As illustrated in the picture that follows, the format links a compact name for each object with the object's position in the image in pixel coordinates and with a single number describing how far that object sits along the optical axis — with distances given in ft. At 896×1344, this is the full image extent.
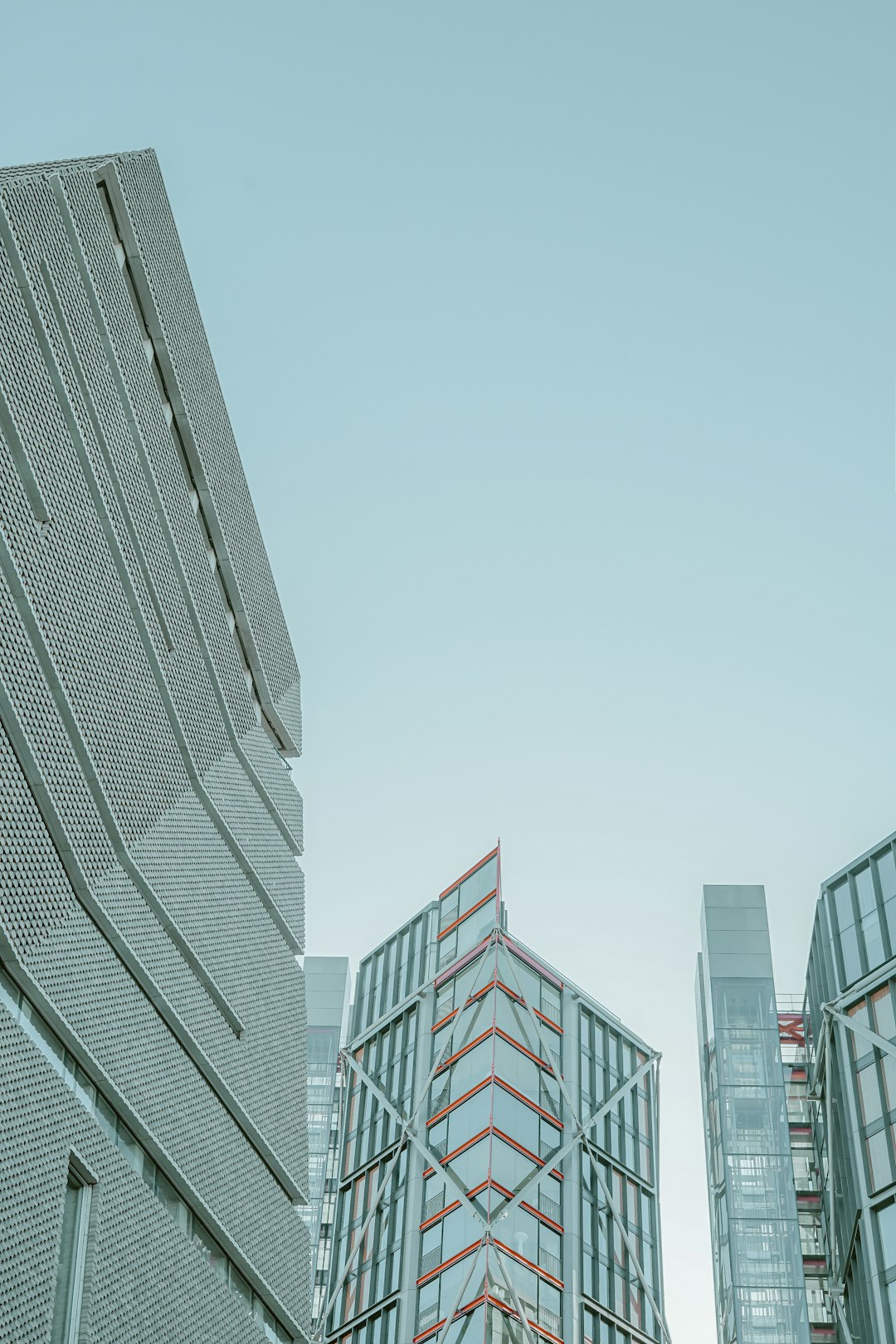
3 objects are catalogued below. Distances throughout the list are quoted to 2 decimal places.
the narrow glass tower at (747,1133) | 218.38
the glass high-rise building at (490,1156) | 191.21
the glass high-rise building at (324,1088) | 270.26
